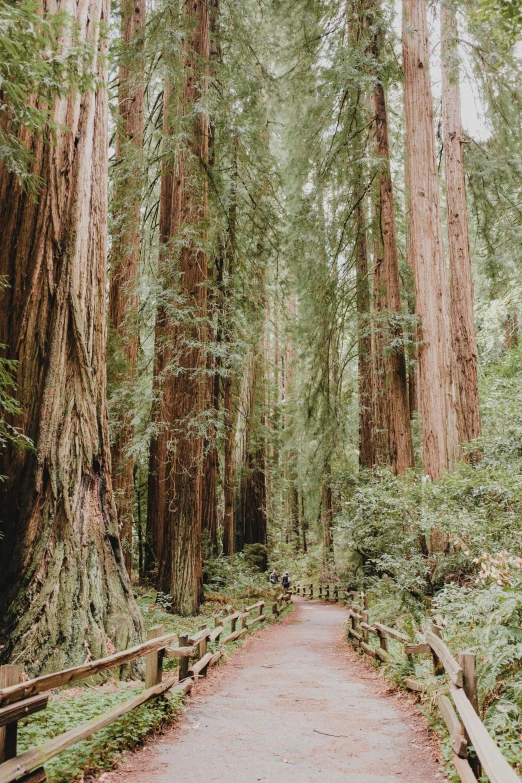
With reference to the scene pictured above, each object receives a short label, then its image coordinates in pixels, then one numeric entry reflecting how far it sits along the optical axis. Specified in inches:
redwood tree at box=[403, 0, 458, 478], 422.3
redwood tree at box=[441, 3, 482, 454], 470.9
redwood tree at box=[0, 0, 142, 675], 205.2
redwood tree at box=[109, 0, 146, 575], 422.9
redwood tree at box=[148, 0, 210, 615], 398.3
